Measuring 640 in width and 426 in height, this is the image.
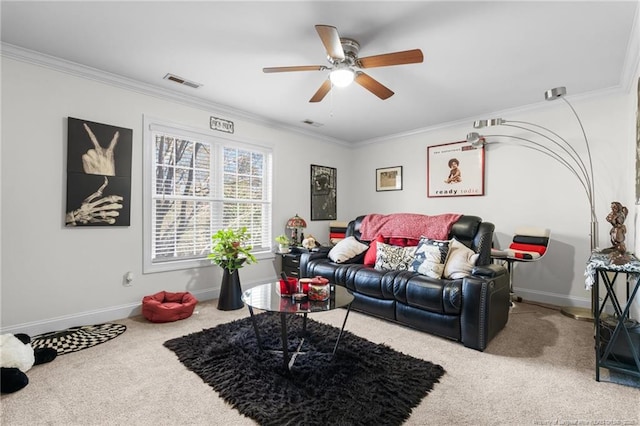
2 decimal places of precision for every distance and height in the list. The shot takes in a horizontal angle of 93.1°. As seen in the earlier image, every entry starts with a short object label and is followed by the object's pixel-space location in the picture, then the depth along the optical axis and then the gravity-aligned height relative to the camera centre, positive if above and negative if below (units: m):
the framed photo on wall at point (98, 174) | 2.91 +0.38
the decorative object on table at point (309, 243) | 4.40 -0.43
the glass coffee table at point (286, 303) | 2.10 -0.66
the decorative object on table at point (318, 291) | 2.29 -0.58
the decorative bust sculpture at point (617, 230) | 2.40 -0.11
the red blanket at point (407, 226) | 3.44 -0.14
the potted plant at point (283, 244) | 4.50 -0.46
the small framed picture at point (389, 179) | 5.28 +0.64
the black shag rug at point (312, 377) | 1.71 -1.11
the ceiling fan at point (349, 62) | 2.02 +1.15
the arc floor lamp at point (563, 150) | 3.29 +0.82
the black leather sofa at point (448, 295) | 2.52 -0.74
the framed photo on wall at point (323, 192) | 5.27 +0.39
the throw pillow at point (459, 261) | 2.86 -0.44
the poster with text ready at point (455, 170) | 4.38 +0.69
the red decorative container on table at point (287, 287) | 2.40 -0.58
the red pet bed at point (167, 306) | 3.09 -0.99
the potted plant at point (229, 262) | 3.53 -0.58
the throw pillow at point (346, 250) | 3.74 -0.45
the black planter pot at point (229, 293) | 3.52 -0.94
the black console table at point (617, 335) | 1.99 -0.80
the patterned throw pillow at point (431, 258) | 2.96 -0.44
